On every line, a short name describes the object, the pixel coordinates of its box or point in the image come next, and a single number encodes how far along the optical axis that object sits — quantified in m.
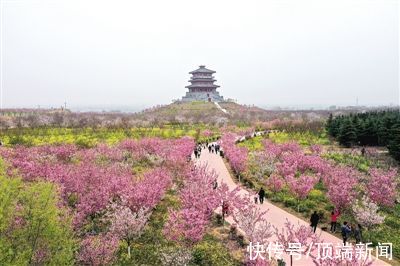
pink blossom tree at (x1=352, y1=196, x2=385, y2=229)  19.89
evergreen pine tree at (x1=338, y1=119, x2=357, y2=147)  52.94
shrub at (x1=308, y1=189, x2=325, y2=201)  27.23
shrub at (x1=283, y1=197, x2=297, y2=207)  25.79
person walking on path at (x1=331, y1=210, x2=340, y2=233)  20.88
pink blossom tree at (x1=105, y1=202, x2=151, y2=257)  16.45
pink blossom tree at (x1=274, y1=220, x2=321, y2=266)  14.40
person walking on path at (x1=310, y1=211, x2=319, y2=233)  20.41
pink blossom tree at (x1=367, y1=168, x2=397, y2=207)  24.09
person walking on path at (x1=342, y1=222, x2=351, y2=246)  18.70
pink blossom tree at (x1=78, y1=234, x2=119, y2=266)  14.09
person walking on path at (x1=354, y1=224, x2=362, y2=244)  19.85
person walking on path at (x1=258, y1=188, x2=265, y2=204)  25.80
